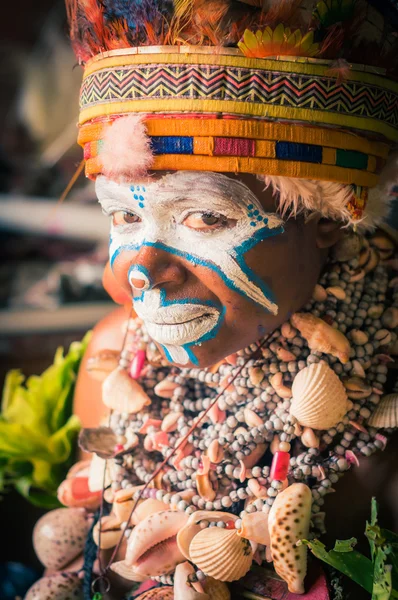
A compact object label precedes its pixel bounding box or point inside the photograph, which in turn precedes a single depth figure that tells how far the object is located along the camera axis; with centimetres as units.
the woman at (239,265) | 98
